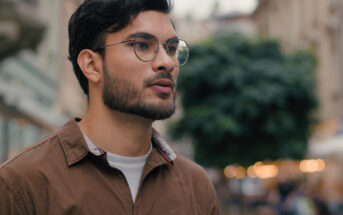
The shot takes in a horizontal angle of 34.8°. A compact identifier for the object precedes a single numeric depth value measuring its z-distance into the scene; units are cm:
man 181
